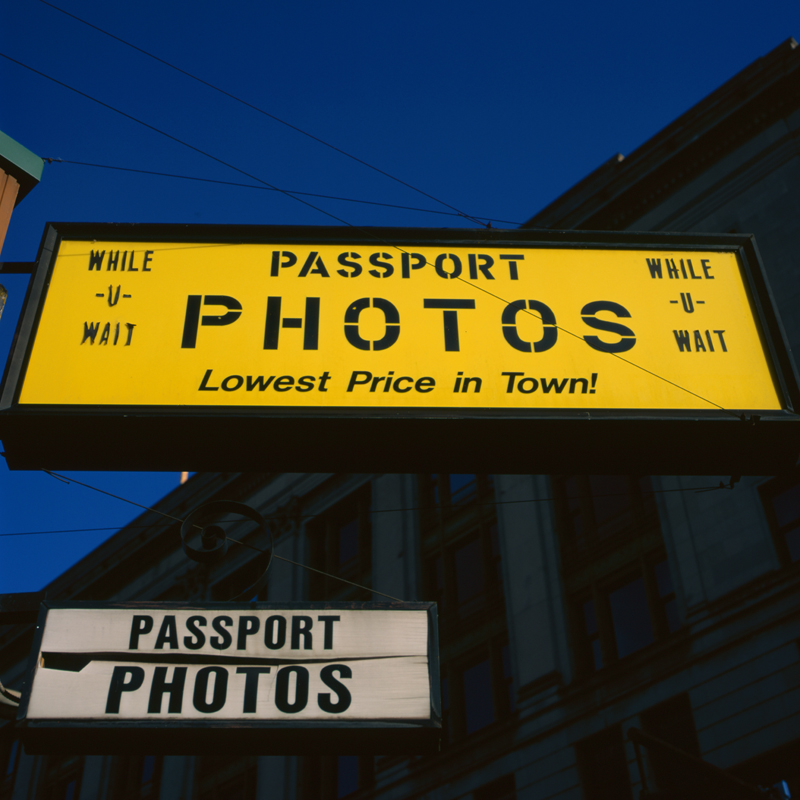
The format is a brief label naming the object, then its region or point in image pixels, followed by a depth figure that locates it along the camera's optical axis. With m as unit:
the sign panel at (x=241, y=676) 3.56
